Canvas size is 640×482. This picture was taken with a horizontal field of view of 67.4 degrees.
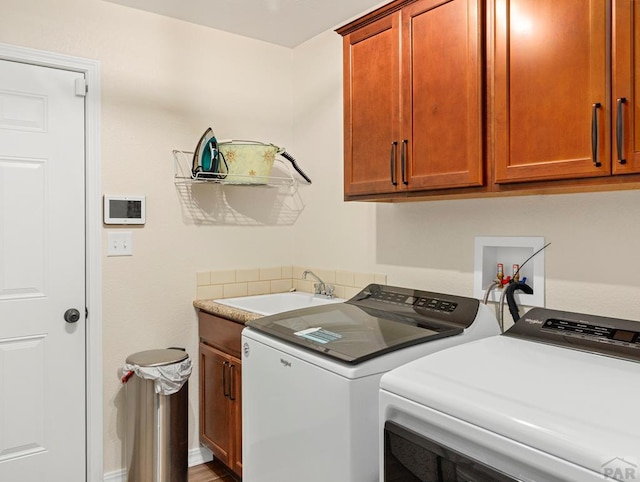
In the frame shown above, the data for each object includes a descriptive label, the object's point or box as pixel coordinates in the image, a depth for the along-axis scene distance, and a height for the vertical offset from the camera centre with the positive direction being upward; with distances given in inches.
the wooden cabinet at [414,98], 64.7 +21.1
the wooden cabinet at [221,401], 90.9 -32.7
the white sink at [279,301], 106.1 -14.2
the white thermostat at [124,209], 95.5 +6.0
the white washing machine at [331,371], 54.9 -16.9
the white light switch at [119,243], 96.1 -0.8
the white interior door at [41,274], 87.0 -6.6
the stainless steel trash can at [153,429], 90.1 -36.1
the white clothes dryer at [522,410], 33.8 -13.7
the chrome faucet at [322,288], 107.3 -11.2
